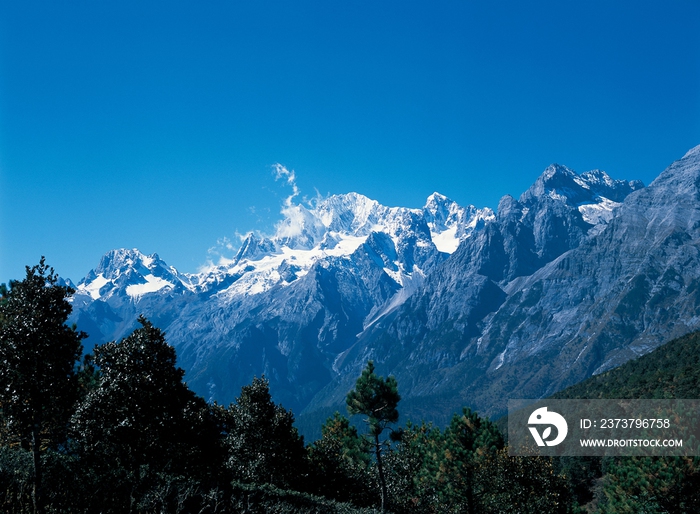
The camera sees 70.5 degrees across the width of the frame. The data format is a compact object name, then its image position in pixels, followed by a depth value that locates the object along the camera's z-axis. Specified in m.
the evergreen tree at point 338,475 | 58.19
